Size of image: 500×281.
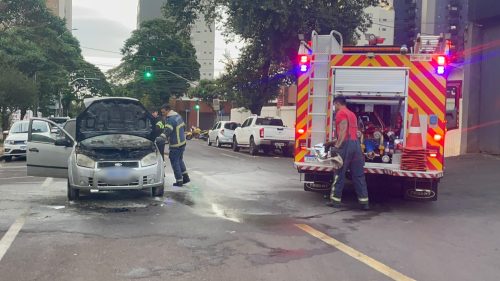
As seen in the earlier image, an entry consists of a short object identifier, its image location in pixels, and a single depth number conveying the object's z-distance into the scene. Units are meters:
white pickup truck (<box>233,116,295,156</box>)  23.03
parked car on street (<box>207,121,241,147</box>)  30.21
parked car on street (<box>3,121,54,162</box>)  19.09
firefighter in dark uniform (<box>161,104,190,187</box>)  11.53
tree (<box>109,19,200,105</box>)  58.97
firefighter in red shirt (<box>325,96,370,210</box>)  8.87
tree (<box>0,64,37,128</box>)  27.56
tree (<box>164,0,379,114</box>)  21.56
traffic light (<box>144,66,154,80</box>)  37.83
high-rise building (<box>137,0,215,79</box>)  130.00
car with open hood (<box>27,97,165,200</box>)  9.09
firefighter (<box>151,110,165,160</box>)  10.66
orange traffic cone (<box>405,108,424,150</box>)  8.91
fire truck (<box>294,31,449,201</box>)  9.01
